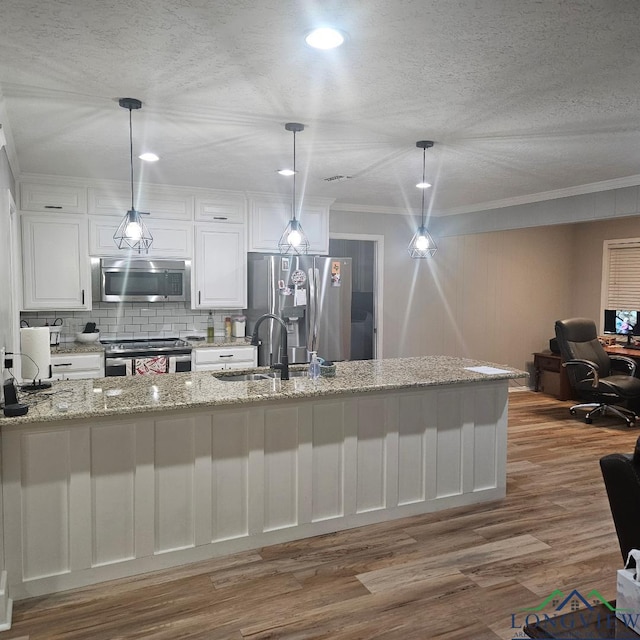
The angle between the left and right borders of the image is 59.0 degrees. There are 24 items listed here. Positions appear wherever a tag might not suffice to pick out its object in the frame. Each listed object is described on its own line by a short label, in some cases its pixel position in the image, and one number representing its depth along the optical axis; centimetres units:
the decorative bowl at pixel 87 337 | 523
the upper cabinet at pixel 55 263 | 489
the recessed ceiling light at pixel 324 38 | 212
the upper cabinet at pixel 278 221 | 578
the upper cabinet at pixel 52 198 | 486
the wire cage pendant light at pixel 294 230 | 339
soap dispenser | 337
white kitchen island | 256
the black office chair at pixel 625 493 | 167
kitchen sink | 352
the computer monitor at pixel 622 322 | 665
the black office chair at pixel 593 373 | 575
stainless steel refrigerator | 569
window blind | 698
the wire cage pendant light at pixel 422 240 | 379
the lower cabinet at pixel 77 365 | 478
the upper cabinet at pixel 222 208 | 555
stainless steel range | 496
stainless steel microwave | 518
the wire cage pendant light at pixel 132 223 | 291
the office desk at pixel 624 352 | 622
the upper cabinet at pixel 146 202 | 513
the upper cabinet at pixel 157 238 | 513
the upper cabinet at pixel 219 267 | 555
